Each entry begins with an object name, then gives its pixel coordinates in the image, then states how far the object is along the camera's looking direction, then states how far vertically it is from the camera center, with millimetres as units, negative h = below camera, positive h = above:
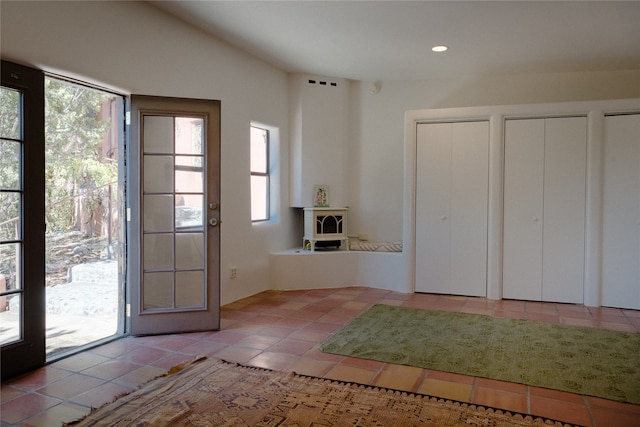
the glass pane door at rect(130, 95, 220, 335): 3650 -113
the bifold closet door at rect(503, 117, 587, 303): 4777 -41
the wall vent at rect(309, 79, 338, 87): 5824 +1624
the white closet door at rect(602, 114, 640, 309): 4602 -79
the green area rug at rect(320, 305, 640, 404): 2828 -1105
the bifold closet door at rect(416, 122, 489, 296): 5066 -30
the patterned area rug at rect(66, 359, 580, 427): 2258 -1116
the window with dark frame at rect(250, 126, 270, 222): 5465 +374
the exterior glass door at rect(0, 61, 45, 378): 2756 -111
